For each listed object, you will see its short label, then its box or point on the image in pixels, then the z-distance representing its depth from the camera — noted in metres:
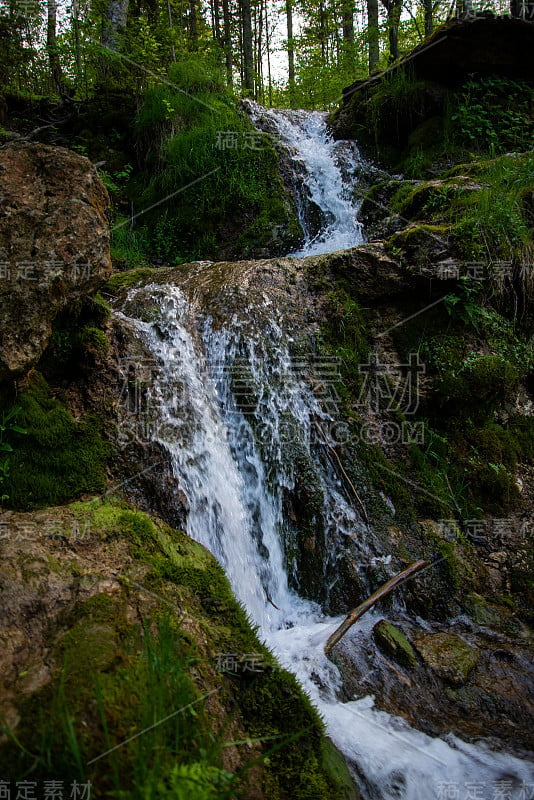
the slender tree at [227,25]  17.19
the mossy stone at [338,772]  2.01
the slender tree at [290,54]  17.37
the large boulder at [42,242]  2.96
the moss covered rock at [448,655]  3.08
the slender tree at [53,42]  9.50
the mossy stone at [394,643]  3.17
